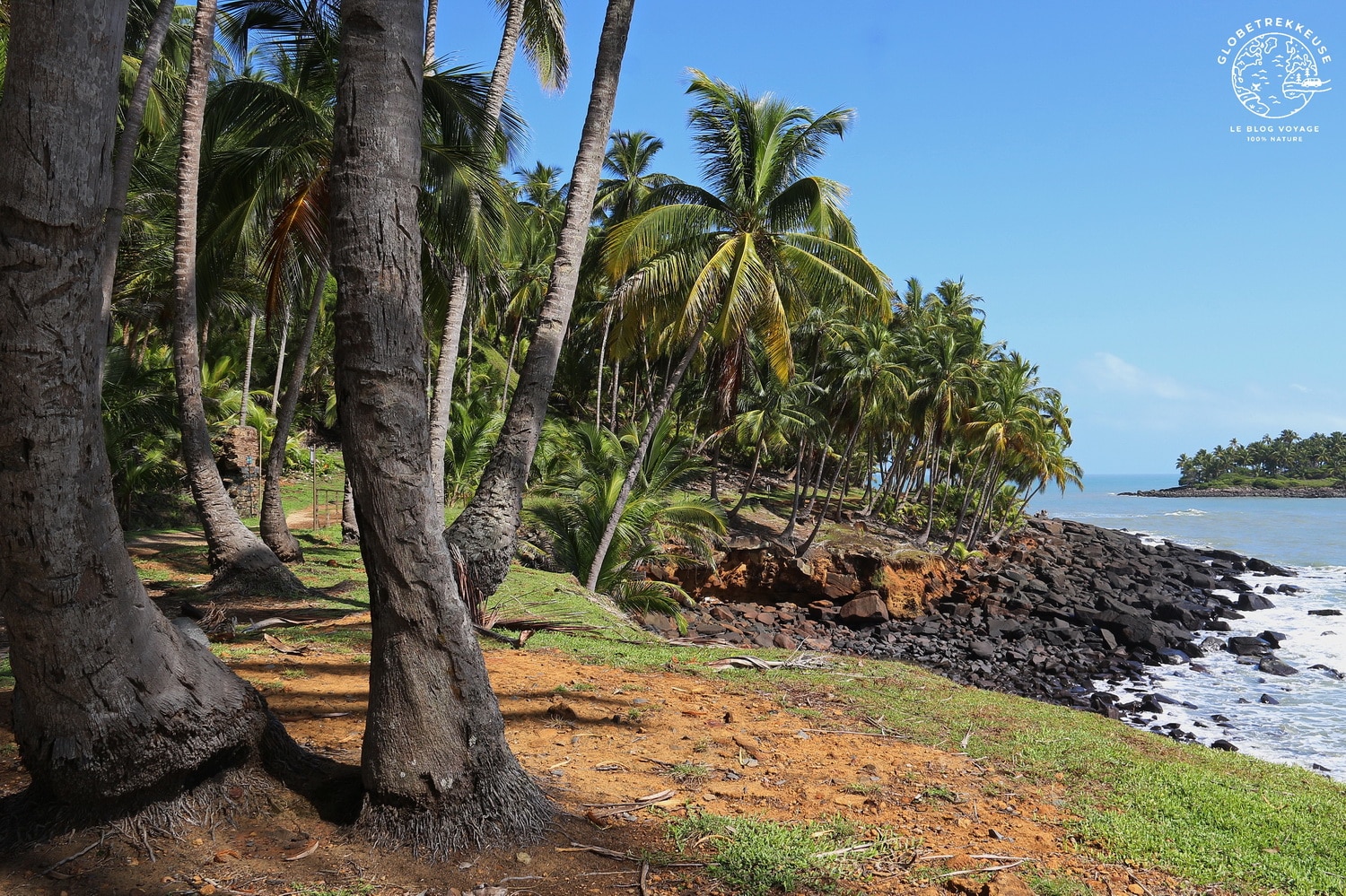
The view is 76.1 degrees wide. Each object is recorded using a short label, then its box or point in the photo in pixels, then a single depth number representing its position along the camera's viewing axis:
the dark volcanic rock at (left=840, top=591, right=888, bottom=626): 24.45
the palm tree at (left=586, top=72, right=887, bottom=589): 14.78
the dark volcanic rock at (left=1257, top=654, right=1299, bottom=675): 20.00
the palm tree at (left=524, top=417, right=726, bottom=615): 15.48
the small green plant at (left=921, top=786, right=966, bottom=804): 5.16
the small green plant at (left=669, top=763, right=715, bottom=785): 4.99
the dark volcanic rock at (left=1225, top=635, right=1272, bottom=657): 22.41
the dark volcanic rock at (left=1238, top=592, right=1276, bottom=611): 30.16
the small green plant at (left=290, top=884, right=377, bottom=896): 3.20
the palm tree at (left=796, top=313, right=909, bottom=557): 31.23
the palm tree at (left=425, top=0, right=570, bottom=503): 11.43
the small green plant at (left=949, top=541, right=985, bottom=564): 33.91
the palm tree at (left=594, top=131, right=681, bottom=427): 30.86
